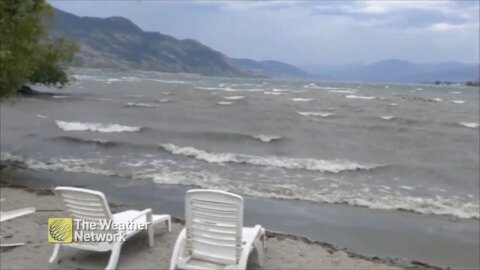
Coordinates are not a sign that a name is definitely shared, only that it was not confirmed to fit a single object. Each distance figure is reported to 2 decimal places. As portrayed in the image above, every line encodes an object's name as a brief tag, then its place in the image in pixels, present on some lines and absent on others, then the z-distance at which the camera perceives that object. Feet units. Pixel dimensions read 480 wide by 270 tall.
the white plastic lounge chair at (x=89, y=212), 20.88
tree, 38.14
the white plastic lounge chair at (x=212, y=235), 19.15
